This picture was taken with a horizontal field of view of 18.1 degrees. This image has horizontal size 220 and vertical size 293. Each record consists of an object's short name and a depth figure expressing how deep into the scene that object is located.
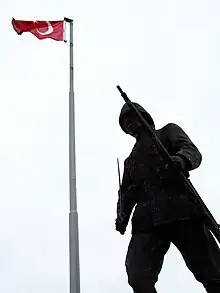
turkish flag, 16.05
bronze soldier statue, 5.81
